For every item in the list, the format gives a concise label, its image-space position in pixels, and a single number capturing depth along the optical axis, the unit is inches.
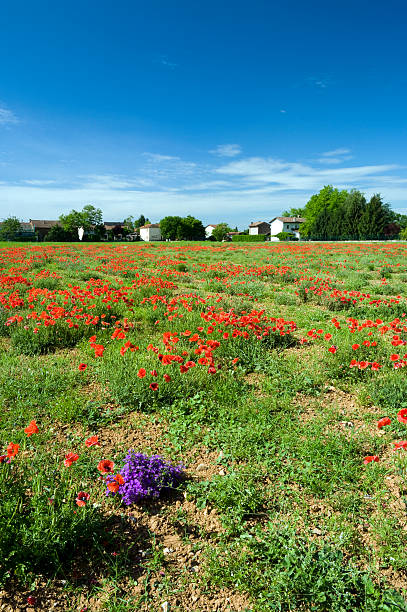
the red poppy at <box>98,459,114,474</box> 95.8
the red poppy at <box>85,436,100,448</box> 103.9
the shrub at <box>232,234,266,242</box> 3143.9
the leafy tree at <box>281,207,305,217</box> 5057.1
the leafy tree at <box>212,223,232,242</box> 4333.2
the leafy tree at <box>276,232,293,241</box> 3988.7
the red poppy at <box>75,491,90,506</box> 89.0
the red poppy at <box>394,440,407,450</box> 106.7
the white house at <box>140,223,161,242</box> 4534.9
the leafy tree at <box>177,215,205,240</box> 3973.9
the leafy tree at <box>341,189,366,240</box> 2810.0
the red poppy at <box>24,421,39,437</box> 100.9
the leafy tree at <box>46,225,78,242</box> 2945.4
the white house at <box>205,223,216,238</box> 6056.1
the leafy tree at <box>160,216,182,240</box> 3959.2
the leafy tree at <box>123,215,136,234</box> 5073.8
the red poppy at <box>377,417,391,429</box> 114.4
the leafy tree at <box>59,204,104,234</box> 3722.9
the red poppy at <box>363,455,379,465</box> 108.9
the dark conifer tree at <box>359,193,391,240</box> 2696.9
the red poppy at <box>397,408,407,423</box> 111.2
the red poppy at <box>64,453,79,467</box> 97.1
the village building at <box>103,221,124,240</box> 4200.3
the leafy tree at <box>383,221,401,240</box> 2847.0
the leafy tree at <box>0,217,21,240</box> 3307.6
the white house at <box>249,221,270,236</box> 5073.8
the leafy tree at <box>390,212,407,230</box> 5324.8
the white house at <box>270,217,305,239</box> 4628.4
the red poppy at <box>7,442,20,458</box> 93.6
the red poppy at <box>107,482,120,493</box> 93.7
